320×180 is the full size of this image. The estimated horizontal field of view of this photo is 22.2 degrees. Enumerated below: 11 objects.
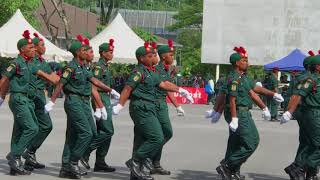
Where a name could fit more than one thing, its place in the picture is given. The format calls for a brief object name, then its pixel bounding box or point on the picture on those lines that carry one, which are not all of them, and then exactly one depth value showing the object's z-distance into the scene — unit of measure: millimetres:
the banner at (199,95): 38250
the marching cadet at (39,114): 11547
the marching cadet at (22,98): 11023
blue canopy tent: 30453
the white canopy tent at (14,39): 37375
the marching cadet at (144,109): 10570
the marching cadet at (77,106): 10875
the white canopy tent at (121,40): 38000
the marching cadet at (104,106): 11688
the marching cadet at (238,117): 10523
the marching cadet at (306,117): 10523
